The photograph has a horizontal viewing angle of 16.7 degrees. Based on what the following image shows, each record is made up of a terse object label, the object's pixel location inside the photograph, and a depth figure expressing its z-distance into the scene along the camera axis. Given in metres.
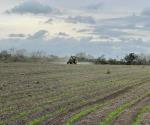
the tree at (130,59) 121.32
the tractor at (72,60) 105.28
